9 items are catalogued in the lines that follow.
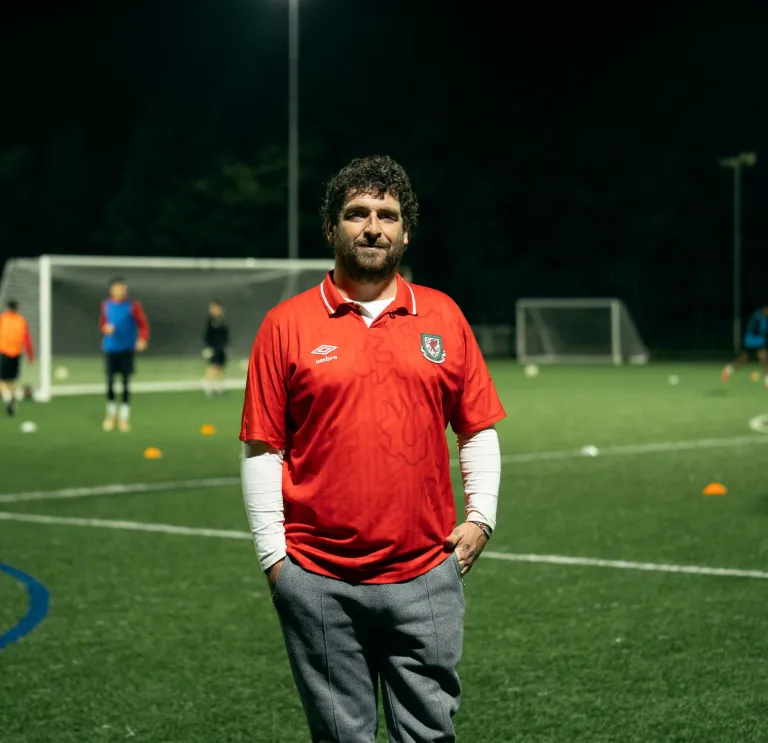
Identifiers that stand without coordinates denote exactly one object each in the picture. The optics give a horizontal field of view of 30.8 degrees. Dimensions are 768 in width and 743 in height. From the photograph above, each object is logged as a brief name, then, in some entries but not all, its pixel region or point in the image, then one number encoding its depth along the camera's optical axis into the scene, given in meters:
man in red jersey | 3.53
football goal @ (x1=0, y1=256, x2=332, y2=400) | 28.88
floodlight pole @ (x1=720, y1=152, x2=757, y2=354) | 52.28
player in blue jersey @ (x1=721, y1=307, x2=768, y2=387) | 28.61
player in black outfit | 26.95
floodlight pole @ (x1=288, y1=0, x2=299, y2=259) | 36.77
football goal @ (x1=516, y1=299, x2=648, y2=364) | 46.59
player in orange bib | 22.00
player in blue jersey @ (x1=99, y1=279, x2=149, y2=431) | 18.25
